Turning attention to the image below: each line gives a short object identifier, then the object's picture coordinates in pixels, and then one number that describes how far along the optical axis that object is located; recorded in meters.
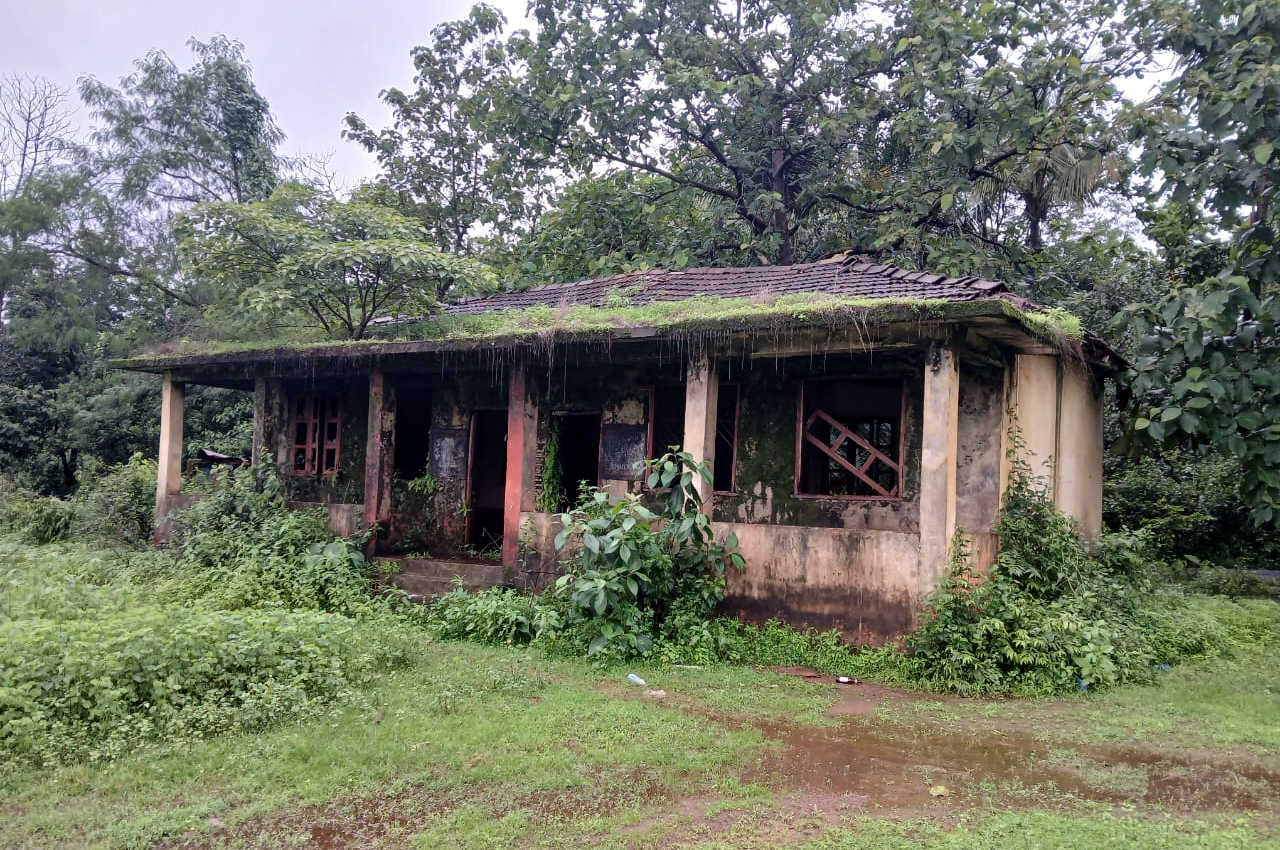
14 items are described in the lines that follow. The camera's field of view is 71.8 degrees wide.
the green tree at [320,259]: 10.69
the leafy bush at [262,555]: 9.00
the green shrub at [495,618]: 8.10
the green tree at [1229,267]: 7.42
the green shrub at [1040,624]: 6.81
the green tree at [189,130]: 21.64
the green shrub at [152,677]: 4.90
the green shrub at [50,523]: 13.62
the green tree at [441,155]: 19.70
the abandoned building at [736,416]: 7.73
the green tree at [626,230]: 16.34
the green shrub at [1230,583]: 11.51
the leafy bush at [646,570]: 7.59
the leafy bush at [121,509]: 13.04
